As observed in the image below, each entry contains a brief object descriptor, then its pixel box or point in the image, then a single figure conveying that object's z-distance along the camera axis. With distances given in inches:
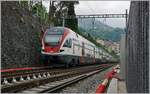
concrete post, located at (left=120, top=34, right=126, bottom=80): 812.6
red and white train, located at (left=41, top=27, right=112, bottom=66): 1175.6
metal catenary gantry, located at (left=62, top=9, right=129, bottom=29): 2308.1
